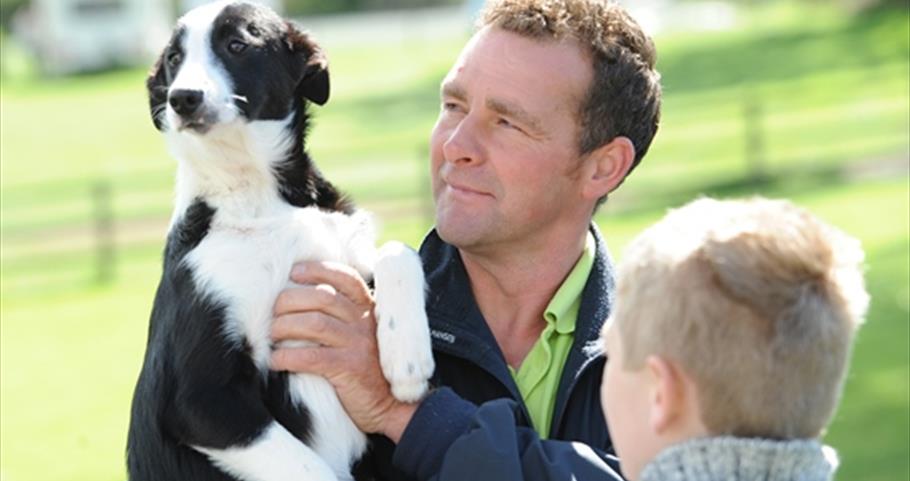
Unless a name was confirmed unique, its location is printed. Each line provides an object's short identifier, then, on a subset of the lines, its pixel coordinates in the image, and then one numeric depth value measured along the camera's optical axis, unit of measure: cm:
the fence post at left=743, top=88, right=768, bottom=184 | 1902
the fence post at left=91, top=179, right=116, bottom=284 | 1706
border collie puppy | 375
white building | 4678
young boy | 254
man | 380
